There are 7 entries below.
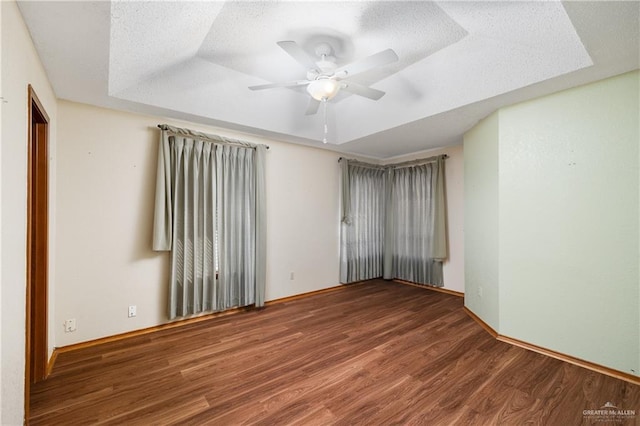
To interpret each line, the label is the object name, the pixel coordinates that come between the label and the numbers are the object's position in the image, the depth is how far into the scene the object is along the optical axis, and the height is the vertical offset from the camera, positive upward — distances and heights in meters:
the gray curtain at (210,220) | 2.87 -0.08
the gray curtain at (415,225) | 4.31 -0.22
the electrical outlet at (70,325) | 2.45 -1.04
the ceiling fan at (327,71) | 1.79 +1.06
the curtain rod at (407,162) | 4.27 +0.88
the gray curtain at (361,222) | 4.54 -0.18
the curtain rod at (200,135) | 2.85 +0.91
